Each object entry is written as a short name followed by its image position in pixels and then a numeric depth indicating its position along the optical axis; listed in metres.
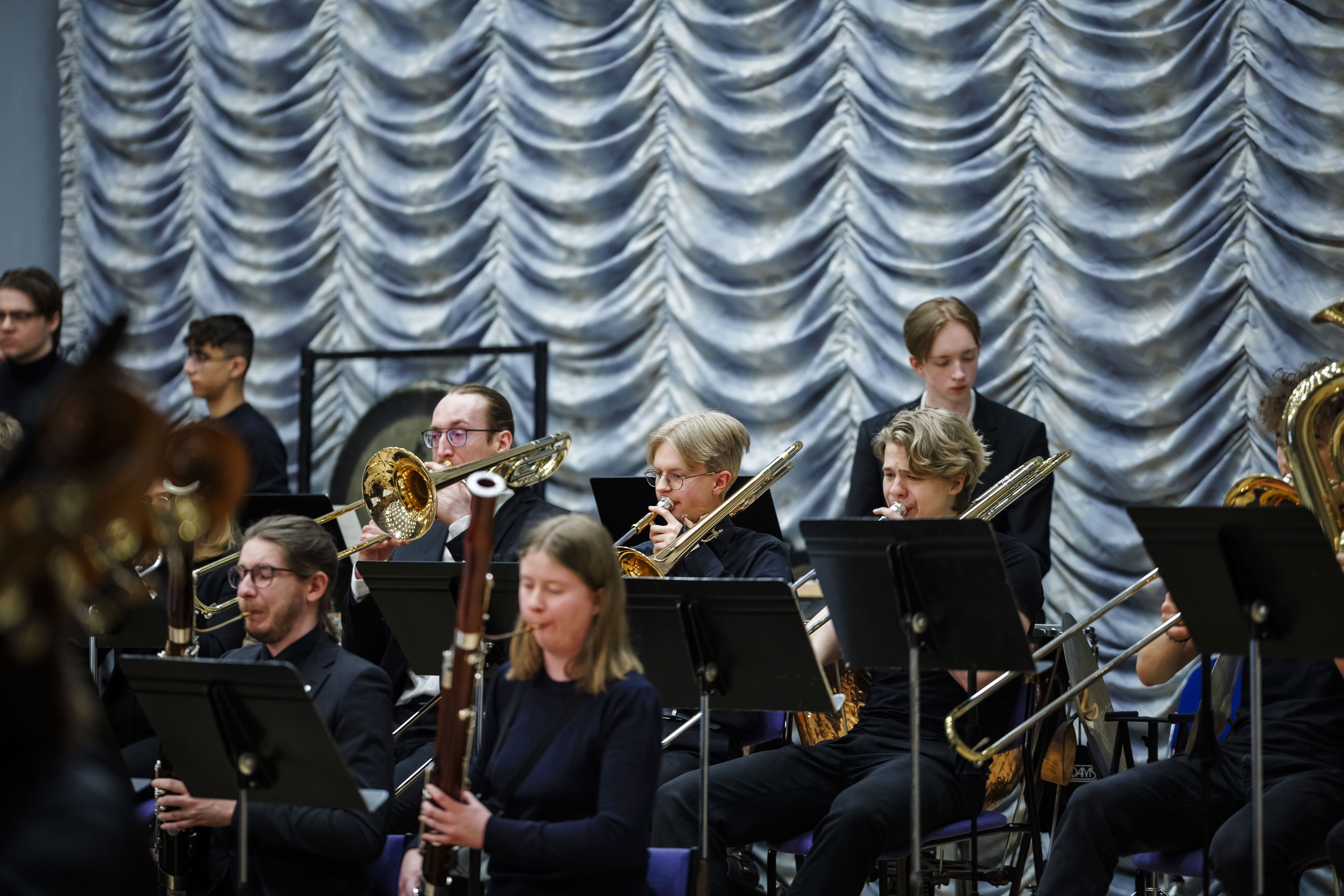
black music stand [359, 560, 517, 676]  7.55
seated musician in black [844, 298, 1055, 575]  9.84
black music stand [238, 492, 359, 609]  9.19
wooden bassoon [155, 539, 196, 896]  6.85
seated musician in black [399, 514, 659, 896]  5.90
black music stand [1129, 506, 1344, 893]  6.09
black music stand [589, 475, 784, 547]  9.28
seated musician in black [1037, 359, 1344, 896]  6.95
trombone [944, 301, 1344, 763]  6.70
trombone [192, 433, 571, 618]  9.09
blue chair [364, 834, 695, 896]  6.16
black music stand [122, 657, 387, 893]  5.93
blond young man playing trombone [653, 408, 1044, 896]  7.46
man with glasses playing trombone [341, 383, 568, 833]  9.20
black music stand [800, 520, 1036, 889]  6.65
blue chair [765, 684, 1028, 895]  7.69
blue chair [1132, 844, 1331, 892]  7.17
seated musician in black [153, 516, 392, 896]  6.66
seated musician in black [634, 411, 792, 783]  8.61
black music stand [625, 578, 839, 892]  6.77
